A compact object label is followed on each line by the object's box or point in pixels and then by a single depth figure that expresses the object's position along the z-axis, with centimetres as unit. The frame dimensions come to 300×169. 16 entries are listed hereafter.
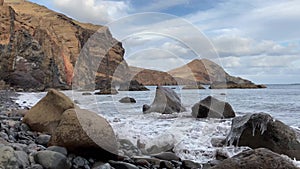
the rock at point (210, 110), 1314
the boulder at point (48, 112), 804
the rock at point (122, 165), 542
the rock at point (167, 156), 653
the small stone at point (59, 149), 551
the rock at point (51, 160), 489
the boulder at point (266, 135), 701
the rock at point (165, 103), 1543
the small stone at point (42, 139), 646
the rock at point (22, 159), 456
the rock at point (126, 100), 2347
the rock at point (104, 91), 3584
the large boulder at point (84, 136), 567
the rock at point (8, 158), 430
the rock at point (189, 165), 612
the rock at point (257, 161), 423
